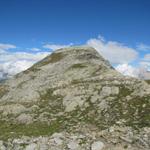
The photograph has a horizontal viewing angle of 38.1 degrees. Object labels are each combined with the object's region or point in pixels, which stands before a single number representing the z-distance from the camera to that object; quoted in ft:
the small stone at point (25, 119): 100.45
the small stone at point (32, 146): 76.74
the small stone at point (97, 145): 73.49
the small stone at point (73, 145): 74.56
